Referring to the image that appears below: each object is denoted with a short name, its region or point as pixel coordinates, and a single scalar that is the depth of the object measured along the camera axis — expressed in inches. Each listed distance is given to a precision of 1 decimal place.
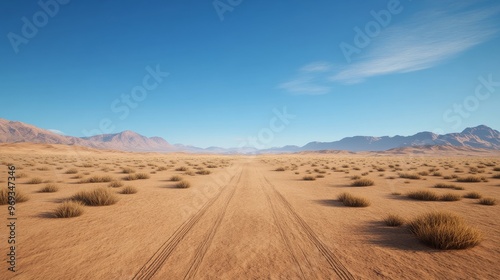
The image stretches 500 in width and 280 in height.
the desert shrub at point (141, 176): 736.3
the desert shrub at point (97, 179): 624.7
